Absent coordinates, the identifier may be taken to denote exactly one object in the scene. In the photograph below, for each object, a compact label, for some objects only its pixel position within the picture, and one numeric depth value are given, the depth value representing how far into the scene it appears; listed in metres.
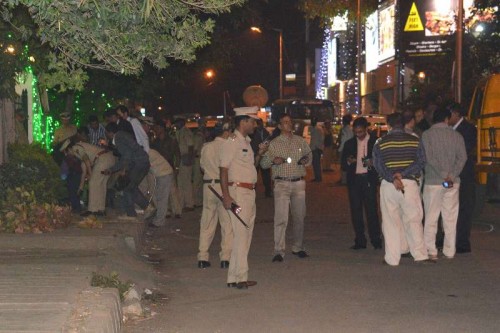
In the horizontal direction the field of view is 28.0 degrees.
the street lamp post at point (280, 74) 65.51
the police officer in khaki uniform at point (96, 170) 15.30
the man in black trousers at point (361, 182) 13.82
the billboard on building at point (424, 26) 40.91
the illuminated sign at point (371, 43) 58.66
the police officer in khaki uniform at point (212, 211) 11.92
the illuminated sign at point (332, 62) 78.81
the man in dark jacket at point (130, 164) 15.37
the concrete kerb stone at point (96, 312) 7.39
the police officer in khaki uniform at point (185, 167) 20.05
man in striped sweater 12.20
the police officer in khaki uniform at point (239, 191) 10.68
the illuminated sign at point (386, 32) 51.97
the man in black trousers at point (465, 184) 13.41
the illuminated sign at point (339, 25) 69.85
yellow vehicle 17.95
